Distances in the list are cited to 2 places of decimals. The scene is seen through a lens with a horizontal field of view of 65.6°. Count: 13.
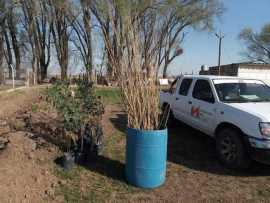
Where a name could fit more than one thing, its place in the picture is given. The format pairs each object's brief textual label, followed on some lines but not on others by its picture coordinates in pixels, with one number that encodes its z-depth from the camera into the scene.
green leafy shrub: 3.49
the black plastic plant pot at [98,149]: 3.73
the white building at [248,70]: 20.19
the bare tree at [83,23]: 17.95
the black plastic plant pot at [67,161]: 3.30
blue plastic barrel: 2.88
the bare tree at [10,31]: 19.62
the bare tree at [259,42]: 37.85
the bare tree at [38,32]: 19.44
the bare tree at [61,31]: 19.15
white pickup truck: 3.26
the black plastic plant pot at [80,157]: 3.49
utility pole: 24.44
